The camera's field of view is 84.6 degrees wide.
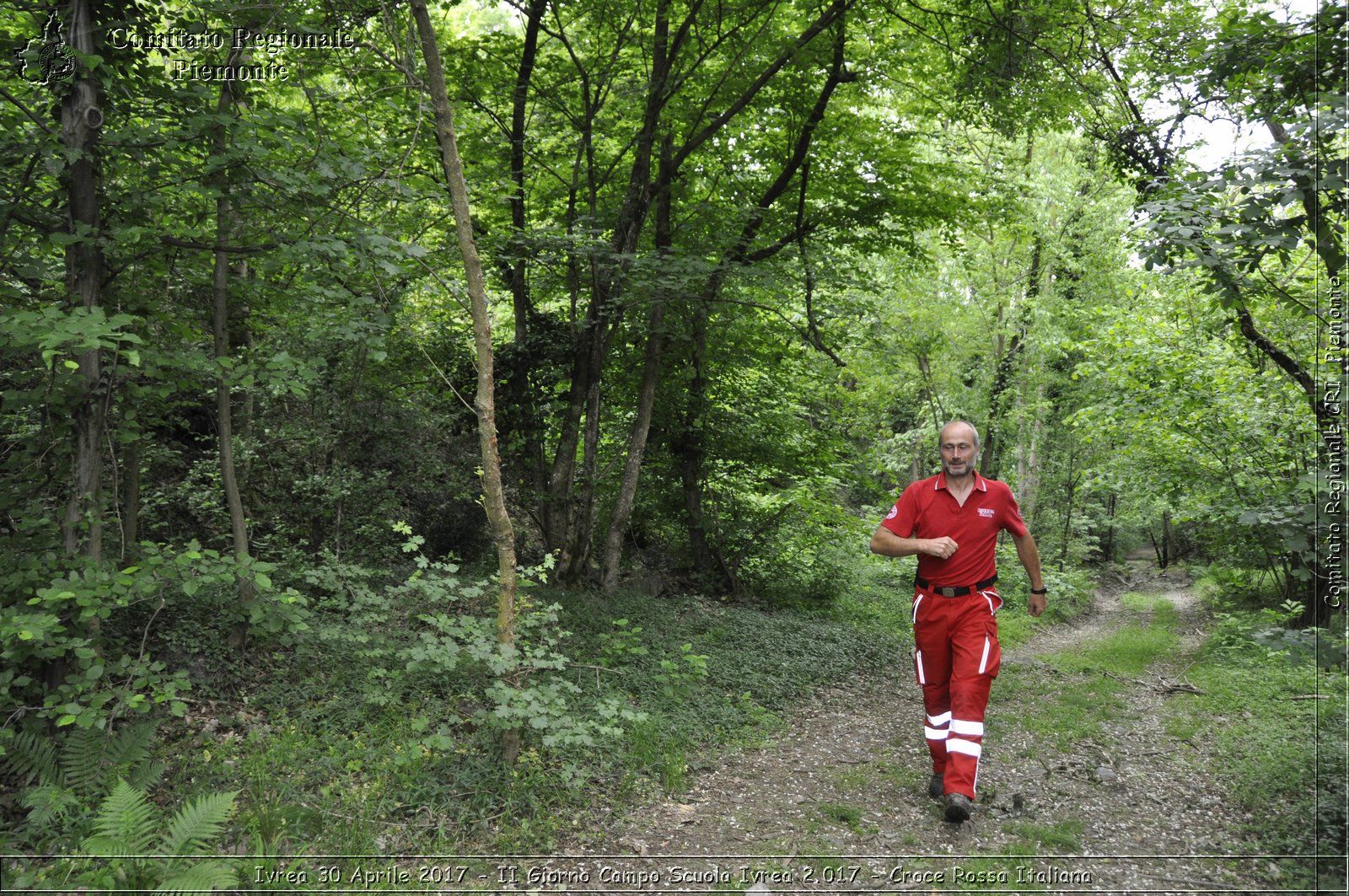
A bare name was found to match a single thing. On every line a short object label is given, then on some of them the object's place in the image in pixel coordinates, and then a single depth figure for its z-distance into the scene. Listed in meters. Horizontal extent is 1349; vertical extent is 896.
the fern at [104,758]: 3.79
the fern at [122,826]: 3.14
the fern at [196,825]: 3.19
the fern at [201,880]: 2.89
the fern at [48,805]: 3.49
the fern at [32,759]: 3.74
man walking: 4.35
